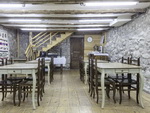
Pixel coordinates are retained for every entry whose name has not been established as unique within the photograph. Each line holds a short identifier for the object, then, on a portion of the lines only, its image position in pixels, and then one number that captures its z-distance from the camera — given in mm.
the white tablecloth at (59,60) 8281
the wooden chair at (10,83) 3217
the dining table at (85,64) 5391
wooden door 10523
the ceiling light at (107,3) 4073
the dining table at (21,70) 3063
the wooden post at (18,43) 9577
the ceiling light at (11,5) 4332
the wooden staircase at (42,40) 9055
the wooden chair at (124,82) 3324
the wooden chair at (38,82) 3189
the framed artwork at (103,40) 9362
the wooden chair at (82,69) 5708
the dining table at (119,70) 3090
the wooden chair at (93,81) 3425
